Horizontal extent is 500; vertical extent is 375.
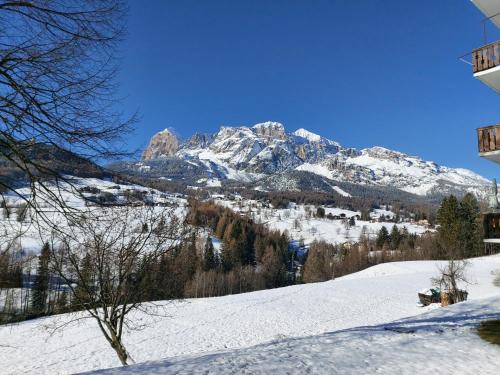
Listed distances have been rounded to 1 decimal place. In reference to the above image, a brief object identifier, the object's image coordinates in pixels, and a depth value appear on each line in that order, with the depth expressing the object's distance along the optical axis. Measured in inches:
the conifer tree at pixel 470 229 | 2856.8
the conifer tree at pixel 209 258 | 3442.2
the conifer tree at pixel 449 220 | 2893.7
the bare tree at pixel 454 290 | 1098.7
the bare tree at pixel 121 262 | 414.6
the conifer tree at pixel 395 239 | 4658.0
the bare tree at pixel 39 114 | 166.1
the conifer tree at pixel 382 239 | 4768.7
